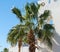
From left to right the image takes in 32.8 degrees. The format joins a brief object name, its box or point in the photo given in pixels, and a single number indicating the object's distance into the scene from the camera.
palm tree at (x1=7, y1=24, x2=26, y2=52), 8.53
